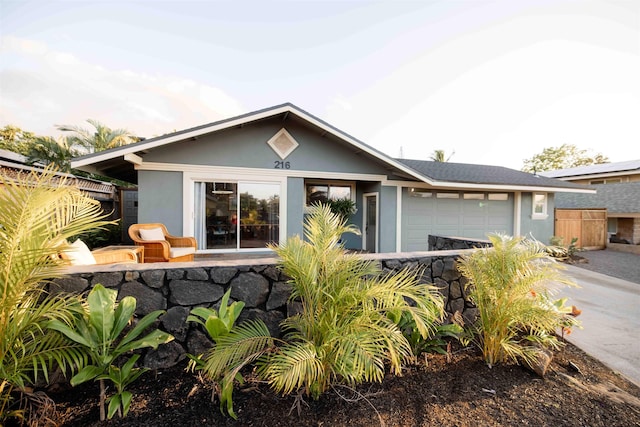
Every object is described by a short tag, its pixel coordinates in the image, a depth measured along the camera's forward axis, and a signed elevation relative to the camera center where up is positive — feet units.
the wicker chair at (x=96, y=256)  9.32 -2.23
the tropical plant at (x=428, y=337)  8.79 -4.42
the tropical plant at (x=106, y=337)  5.98 -3.16
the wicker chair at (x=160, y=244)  16.78 -2.37
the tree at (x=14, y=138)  58.03 +16.19
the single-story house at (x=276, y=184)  20.20 +2.54
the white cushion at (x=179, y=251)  16.94 -2.86
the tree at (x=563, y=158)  109.23 +23.73
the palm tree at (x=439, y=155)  77.86 +16.87
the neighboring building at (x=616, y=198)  40.88 +2.69
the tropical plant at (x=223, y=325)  5.97 -2.94
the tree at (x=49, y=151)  32.99 +7.22
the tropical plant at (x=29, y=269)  5.42 -1.37
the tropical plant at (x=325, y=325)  5.75 -2.87
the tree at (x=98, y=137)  39.73 +11.25
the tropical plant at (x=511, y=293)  8.37 -2.70
